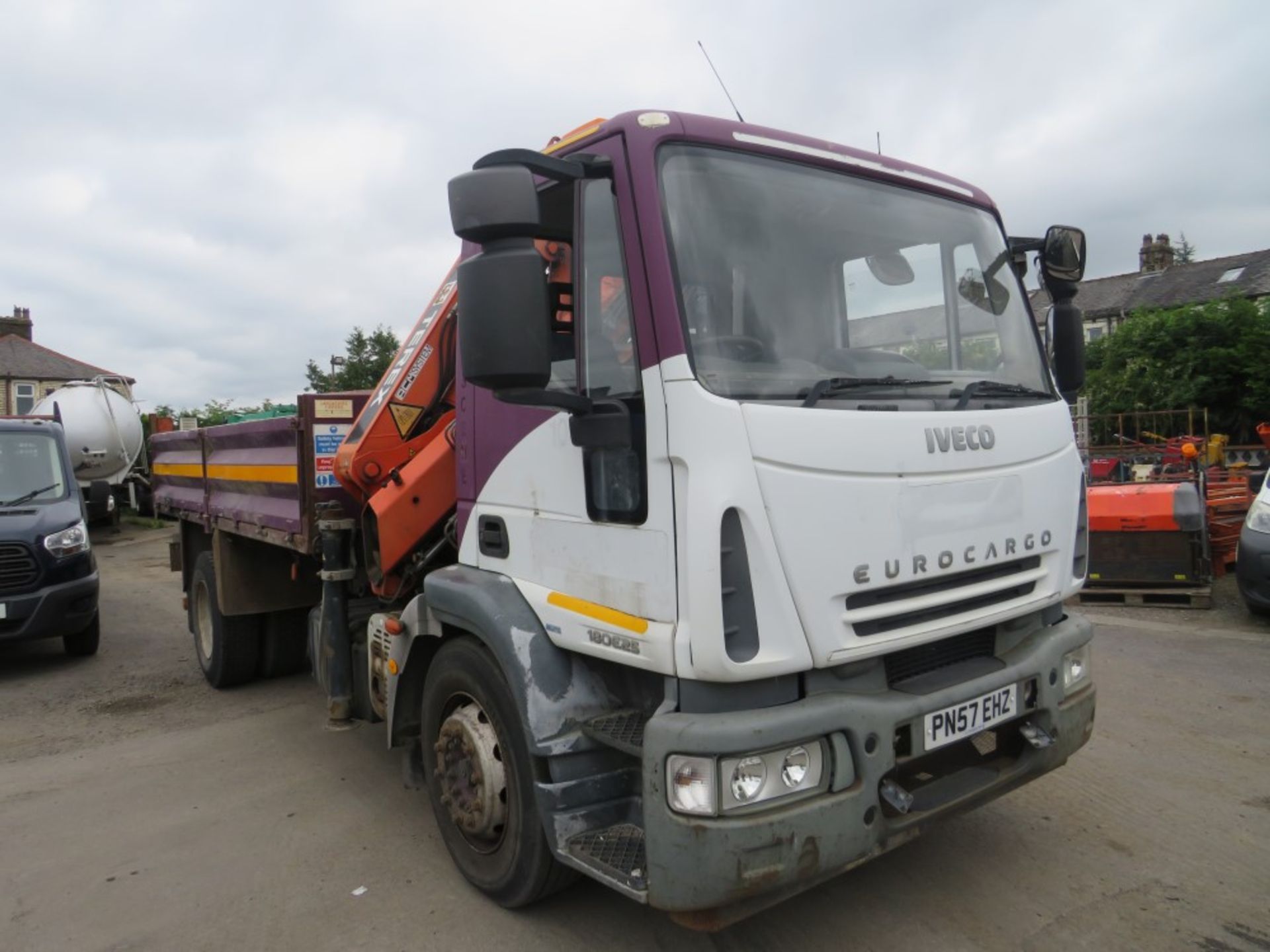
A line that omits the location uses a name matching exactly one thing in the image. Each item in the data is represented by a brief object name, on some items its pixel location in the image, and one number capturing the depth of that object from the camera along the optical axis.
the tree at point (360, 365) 28.12
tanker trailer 17.31
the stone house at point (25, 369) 38.94
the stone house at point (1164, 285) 36.25
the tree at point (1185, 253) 53.47
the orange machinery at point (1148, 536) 7.83
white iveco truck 2.35
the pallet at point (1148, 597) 7.83
